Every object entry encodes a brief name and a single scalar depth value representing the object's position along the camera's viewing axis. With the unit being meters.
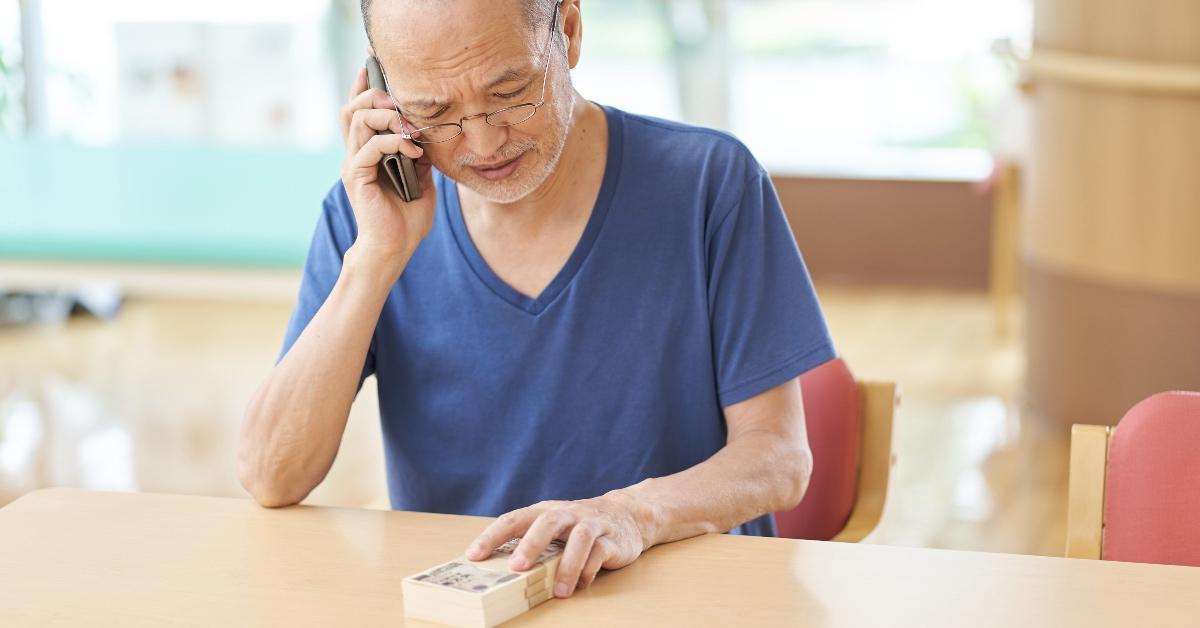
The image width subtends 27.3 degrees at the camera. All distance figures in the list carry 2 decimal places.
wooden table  1.89
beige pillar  3.94
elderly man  2.17
